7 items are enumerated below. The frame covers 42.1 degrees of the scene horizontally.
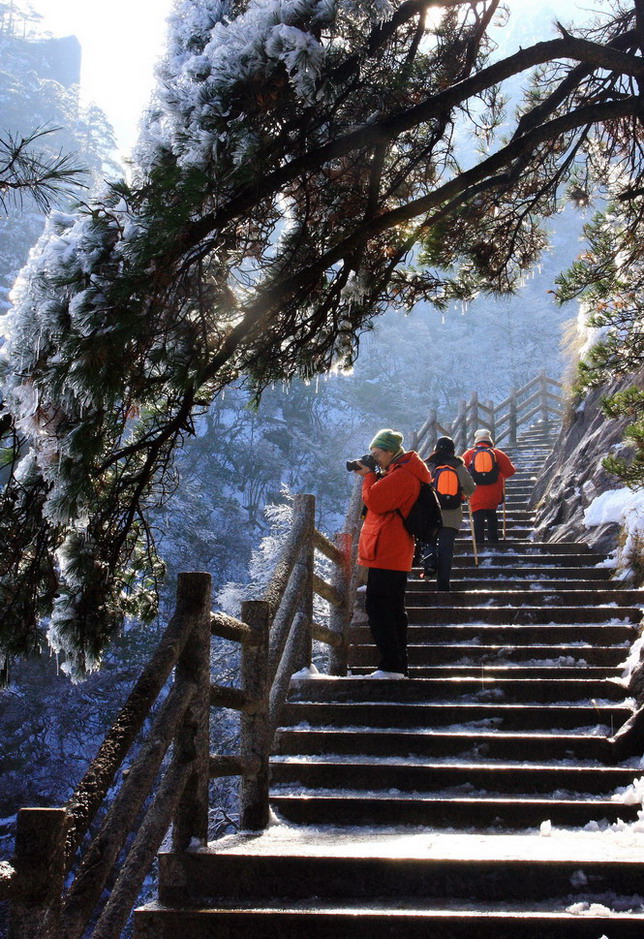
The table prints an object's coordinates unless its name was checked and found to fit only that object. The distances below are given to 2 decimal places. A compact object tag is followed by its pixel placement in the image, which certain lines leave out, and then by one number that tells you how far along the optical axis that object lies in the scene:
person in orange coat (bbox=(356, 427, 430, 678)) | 5.67
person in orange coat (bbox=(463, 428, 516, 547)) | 9.94
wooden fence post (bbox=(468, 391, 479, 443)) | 20.61
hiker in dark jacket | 8.05
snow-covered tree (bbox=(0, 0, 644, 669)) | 2.79
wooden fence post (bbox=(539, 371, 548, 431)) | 22.27
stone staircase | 2.93
